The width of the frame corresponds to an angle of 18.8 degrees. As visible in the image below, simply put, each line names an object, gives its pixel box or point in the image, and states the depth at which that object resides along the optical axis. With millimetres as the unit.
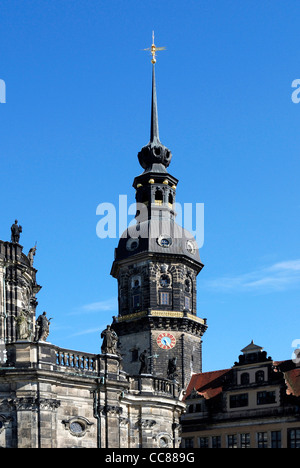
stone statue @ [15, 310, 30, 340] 48938
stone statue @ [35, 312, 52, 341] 48947
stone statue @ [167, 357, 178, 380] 60200
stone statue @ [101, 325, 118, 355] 52188
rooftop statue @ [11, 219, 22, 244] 56750
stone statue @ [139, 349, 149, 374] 57559
